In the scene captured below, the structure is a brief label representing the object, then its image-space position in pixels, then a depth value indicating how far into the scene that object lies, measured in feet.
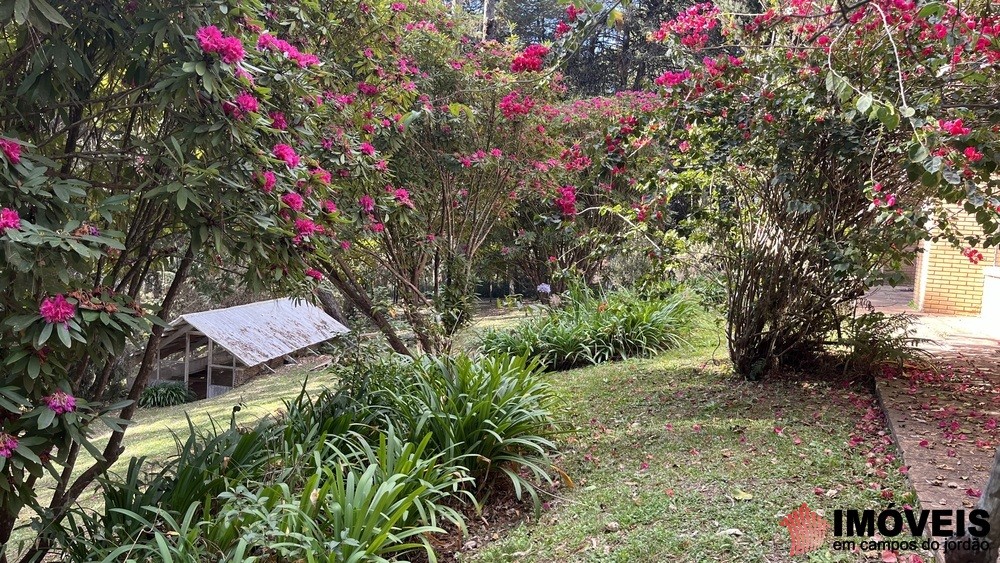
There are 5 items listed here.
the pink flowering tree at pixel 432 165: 15.51
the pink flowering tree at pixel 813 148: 11.09
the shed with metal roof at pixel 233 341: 36.97
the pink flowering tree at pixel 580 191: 15.47
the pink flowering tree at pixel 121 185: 7.40
